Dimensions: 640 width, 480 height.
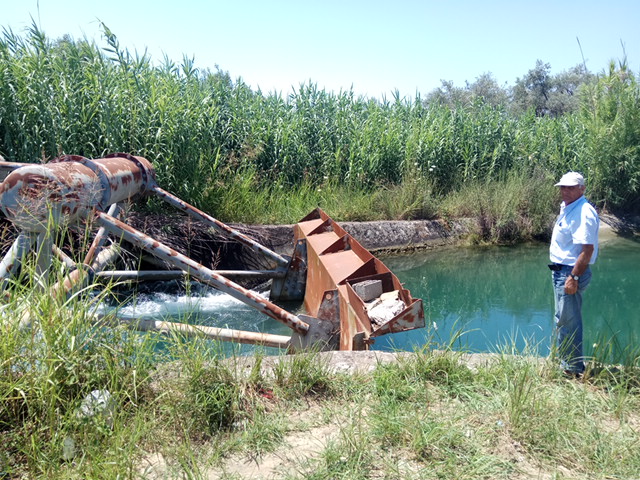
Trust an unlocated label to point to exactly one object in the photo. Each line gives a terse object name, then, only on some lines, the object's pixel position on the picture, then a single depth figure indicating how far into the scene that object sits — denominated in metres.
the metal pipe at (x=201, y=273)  4.32
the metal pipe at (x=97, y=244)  4.65
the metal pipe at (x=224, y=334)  3.39
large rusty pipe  3.80
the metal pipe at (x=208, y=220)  6.49
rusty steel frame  4.07
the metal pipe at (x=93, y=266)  2.77
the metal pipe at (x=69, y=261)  4.09
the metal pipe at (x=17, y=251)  3.77
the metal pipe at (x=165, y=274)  5.69
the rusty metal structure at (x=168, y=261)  3.82
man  3.73
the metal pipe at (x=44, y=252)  3.51
